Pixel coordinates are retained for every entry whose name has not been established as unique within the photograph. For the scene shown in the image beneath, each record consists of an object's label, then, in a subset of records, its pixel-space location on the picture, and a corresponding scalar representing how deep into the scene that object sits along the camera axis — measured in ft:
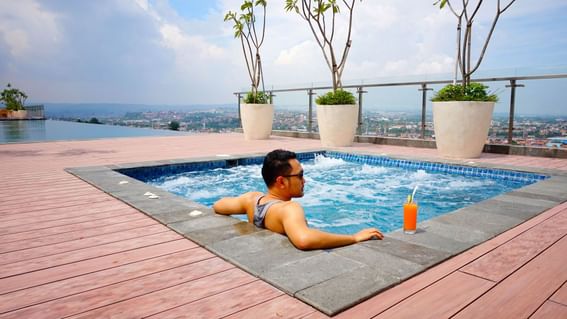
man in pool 6.03
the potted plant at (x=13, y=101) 67.77
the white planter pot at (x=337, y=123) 22.82
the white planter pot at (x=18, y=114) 67.97
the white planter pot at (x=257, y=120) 28.04
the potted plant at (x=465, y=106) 17.39
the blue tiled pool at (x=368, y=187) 12.54
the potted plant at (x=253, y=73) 28.25
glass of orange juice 6.74
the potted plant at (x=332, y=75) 23.08
